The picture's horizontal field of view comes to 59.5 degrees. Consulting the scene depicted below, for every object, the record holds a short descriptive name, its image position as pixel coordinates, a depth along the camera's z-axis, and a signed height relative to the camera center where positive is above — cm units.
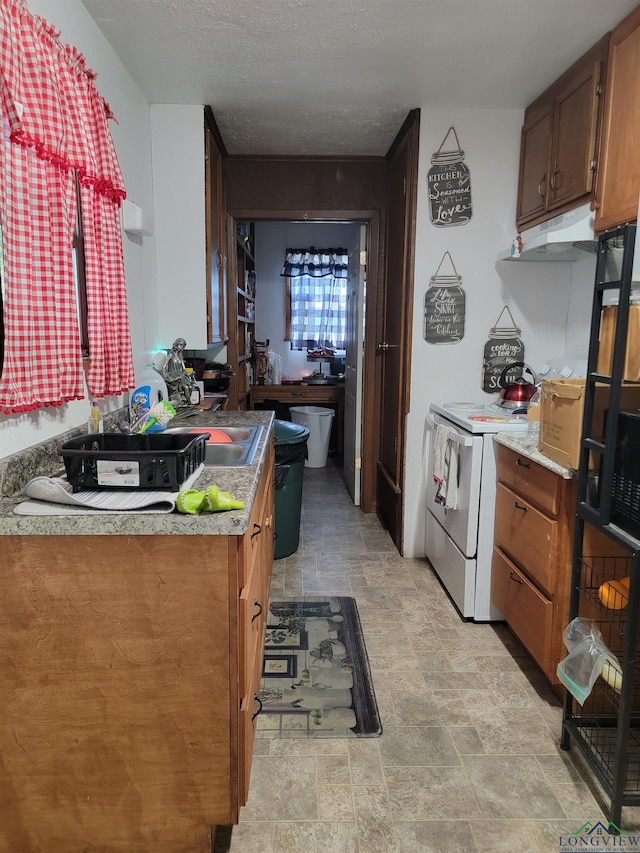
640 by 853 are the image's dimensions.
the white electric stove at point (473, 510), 241 -70
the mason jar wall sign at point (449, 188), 289 +82
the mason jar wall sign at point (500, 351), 300 -1
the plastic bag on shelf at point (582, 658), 157 -87
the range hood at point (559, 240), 223 +46
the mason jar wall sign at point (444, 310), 297 +20
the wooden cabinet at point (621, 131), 194 +79
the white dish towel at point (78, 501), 121 -35
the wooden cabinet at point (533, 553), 191 -75
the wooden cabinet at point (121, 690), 121 -77
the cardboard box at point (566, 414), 171 -21
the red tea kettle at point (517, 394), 275 -22
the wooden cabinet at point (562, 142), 219 +90
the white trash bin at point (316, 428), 519 -77
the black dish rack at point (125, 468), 131 -30
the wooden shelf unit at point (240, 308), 383 +28
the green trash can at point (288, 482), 304 -75
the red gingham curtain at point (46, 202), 132 +36
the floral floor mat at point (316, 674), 185 -124
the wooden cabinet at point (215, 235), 288 +59
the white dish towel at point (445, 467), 253 -55
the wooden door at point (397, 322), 303 +15
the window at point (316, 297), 579 +50
